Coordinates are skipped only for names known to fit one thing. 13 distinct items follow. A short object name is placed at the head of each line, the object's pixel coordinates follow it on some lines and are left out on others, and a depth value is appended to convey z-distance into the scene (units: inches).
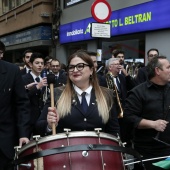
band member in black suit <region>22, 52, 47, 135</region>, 230.1
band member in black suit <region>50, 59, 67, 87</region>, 282.3
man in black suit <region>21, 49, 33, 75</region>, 281.4
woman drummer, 126.2
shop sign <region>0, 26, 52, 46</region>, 727.7
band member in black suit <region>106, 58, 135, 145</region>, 252.6
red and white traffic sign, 321.1
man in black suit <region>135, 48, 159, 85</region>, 270.1
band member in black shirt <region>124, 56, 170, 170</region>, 156.0
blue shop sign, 415.8
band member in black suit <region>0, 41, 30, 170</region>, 136.6
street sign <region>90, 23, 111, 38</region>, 316.5
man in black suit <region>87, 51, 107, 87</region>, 247.5
